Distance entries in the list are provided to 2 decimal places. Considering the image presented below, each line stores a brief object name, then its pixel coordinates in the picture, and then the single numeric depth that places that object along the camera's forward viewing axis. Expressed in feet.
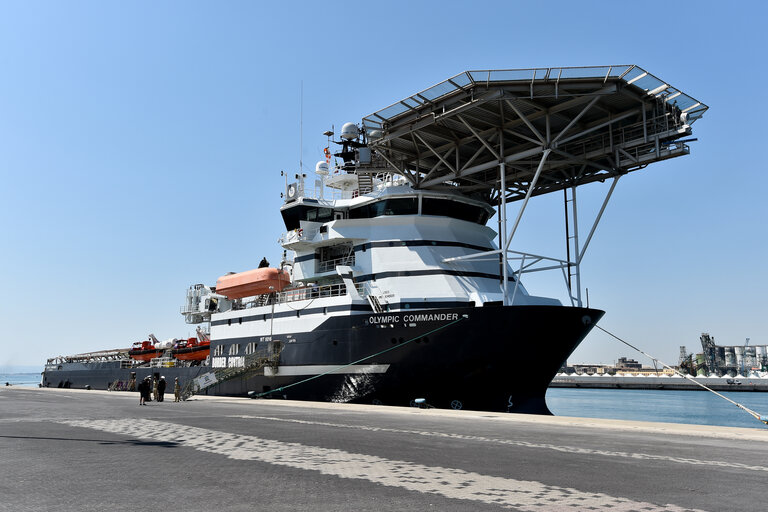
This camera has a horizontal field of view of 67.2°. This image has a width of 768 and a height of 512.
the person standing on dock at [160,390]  93.35
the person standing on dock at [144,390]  85.32
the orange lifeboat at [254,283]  104.42
